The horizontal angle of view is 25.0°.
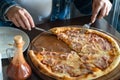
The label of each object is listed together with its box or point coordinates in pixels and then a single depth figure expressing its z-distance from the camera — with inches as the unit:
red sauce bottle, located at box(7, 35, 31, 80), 35.9
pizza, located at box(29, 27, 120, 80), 38.6
